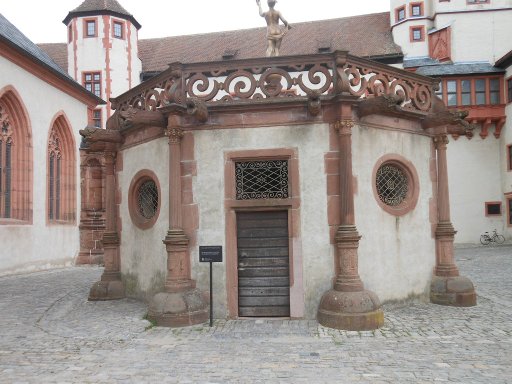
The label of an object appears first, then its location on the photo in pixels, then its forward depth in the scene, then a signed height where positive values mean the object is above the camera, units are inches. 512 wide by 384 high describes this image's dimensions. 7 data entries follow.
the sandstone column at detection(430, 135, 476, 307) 352.5 -33.2
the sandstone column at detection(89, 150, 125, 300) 398.0 -9.3
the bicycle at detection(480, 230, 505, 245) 1101.6 -49.2
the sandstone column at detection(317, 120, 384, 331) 288.0 -39.2
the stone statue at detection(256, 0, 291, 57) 368.8 +147.9
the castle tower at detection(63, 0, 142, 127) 1130.7 +409.9
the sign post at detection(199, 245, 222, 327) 304.4 -19.7
